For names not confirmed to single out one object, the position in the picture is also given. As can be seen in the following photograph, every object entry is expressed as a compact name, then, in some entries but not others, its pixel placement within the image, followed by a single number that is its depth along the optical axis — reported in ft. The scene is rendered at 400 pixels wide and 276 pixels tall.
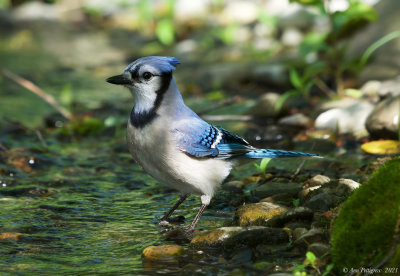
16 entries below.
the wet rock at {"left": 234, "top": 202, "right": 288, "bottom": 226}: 25.39
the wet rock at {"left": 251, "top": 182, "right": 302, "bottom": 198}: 29.41
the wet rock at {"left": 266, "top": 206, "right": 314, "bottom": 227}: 24.73
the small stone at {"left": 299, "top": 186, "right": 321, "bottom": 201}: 27.79
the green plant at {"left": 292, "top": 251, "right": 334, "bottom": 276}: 19.57
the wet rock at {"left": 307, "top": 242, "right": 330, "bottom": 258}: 20.93
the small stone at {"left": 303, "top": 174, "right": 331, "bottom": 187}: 29.47
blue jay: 26.27
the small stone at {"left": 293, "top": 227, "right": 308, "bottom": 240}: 23.31
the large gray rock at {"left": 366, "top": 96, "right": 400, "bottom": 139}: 35.58
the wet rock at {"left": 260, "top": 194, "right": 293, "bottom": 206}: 28.81
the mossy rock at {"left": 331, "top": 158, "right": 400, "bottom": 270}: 19.04
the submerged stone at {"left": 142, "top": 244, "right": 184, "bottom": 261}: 22.72
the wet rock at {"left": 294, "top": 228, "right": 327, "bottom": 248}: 22.34
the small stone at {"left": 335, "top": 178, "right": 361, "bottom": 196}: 26.32
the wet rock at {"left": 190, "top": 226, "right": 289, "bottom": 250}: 23.29
